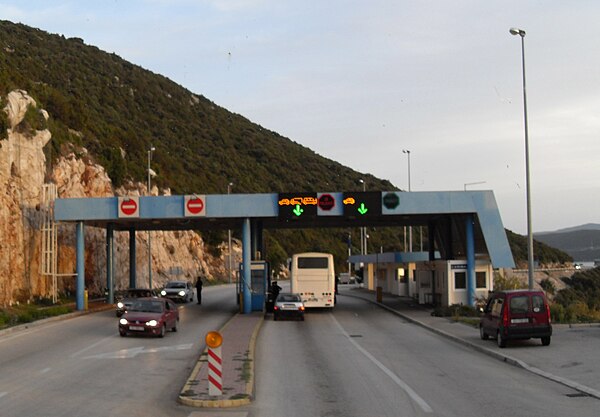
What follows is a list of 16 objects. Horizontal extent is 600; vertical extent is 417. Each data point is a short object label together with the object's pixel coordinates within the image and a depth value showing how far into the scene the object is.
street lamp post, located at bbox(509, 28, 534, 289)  29.31
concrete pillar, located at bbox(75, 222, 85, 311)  41.99
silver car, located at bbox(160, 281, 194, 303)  53.19
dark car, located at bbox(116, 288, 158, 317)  40.36
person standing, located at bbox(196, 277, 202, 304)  50.17
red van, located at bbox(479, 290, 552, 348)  22.77
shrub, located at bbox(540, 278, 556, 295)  92.16
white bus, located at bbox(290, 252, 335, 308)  43.00
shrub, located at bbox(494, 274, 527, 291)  48.80
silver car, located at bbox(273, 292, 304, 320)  37.53
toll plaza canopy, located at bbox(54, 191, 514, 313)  40.31
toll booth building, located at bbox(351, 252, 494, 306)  42.03
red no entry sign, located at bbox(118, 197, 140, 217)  40.75
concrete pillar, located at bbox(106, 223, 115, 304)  47.47
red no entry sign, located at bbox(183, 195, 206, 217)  40.50
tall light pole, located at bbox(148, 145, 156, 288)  61.44
